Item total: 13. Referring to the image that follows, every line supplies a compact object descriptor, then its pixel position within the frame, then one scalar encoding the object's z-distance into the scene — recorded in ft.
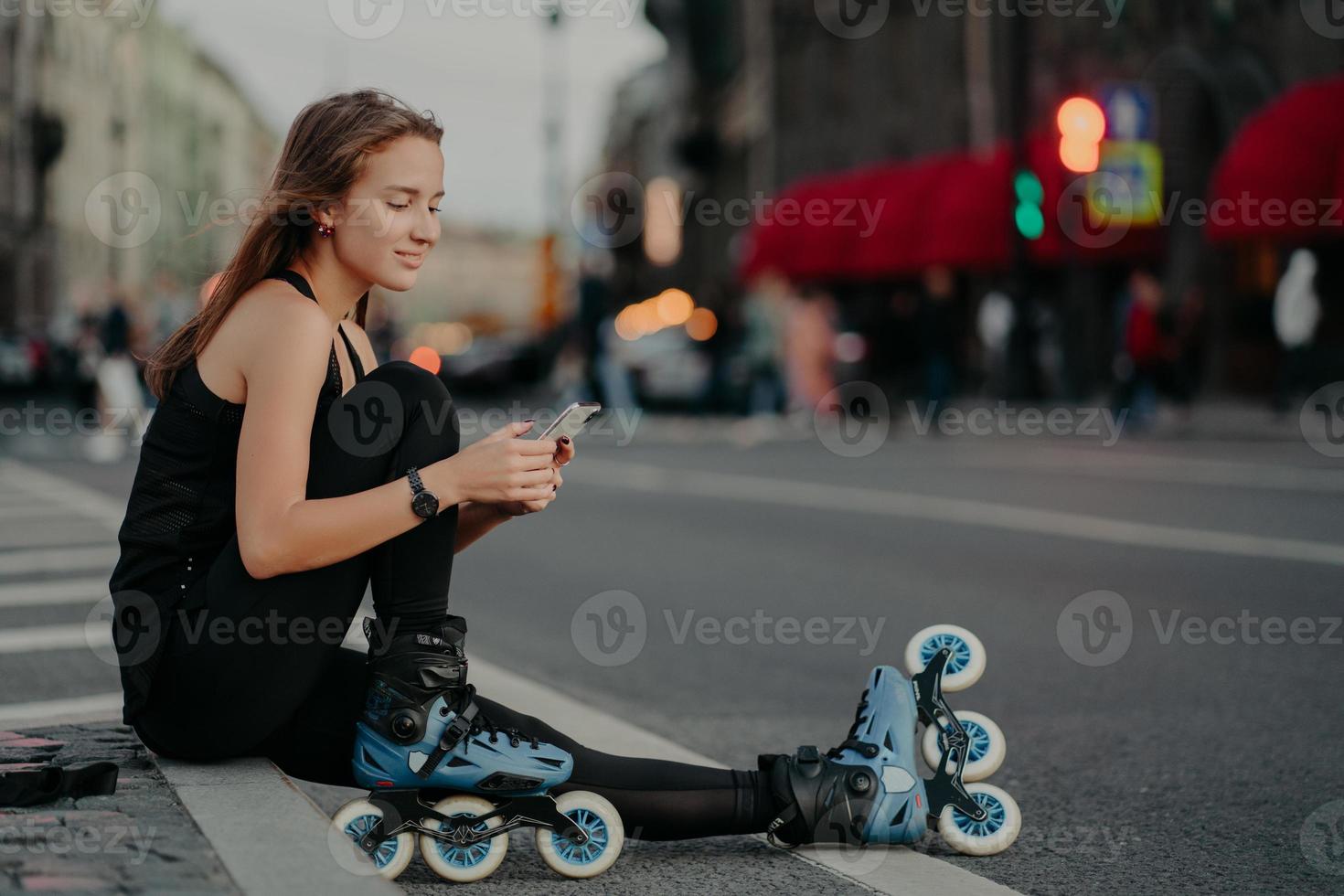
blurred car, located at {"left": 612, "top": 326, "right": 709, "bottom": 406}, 92.12
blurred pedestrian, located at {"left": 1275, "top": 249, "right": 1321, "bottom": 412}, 65.31
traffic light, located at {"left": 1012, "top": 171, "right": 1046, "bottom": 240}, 78.59
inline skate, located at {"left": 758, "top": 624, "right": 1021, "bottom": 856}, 11.96
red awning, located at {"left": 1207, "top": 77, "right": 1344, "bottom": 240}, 68.28
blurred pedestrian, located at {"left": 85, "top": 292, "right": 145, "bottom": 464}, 63.36
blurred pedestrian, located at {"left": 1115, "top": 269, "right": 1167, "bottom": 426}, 69.15
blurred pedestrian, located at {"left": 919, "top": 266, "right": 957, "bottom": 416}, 73.67
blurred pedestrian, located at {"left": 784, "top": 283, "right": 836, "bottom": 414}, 73.00
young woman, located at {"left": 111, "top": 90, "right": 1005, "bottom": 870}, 11.12
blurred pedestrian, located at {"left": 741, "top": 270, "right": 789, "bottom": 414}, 74.84
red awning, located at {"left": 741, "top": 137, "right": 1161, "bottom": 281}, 92.12
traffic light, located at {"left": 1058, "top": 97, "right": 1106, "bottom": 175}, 70.64
